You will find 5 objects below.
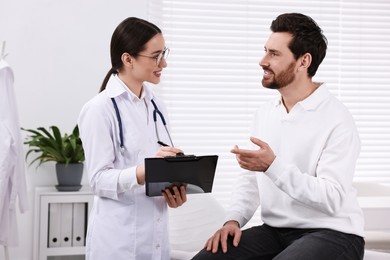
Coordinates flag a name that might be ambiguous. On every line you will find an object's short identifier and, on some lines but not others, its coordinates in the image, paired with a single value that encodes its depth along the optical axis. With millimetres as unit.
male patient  1936
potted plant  3723
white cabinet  3654
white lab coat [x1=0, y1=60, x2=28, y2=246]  3322
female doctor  2072
